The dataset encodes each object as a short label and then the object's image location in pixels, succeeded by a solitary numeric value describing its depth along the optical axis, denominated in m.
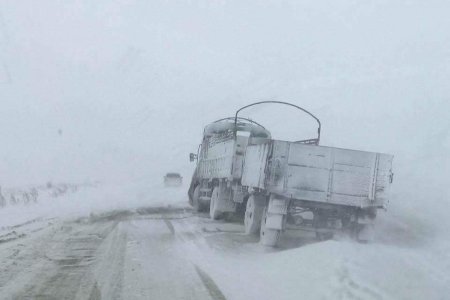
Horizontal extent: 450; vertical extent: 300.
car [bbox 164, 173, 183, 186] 40.47
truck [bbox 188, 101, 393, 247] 11.14
